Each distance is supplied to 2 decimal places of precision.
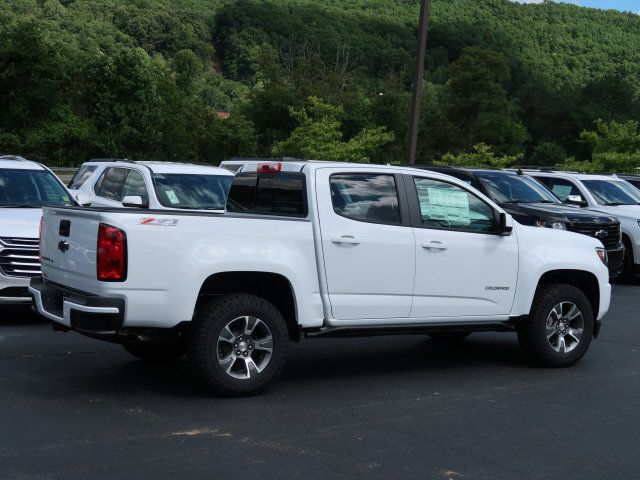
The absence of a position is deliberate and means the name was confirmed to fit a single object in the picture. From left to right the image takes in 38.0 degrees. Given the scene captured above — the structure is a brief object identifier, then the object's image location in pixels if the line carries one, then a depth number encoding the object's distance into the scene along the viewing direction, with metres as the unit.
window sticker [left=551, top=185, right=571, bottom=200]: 18.11
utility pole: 19.05
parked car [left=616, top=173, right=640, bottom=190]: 21.44
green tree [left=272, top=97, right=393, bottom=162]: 30.61
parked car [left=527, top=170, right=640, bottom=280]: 16.78
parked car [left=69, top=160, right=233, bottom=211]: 12.58
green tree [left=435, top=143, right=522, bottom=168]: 35.59
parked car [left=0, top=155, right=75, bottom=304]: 10.04
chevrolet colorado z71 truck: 6.80
